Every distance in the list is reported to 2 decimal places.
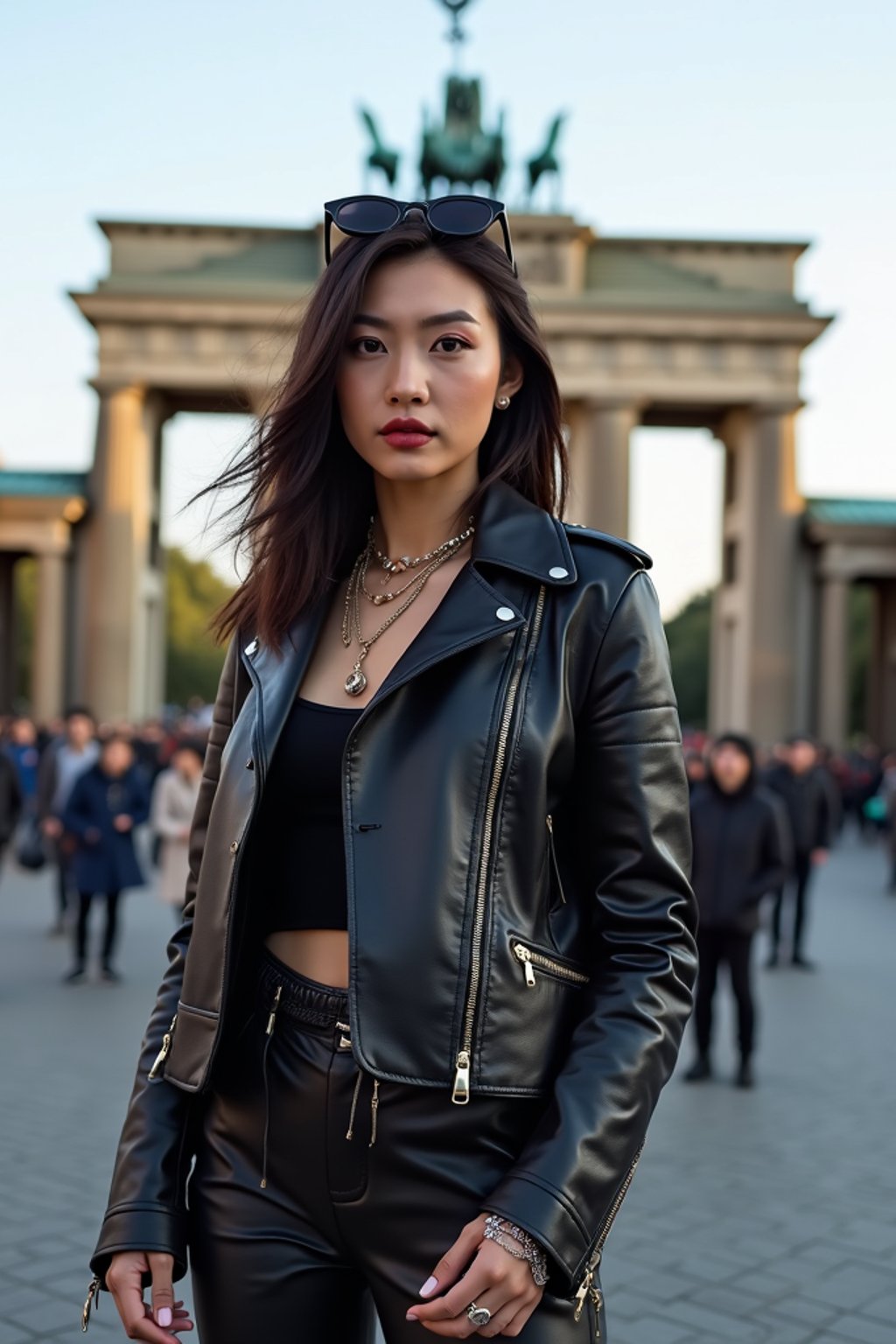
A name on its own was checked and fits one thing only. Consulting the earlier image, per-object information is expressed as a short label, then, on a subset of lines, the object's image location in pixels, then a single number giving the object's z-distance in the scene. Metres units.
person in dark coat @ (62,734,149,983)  11.31
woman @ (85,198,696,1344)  1.80
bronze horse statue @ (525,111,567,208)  41.09
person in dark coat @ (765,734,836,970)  13.52
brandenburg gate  39.19
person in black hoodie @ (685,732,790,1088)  8.58
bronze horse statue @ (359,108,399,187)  40.53
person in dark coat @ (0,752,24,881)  11.41
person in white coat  11.62
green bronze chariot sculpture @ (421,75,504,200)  40.78
